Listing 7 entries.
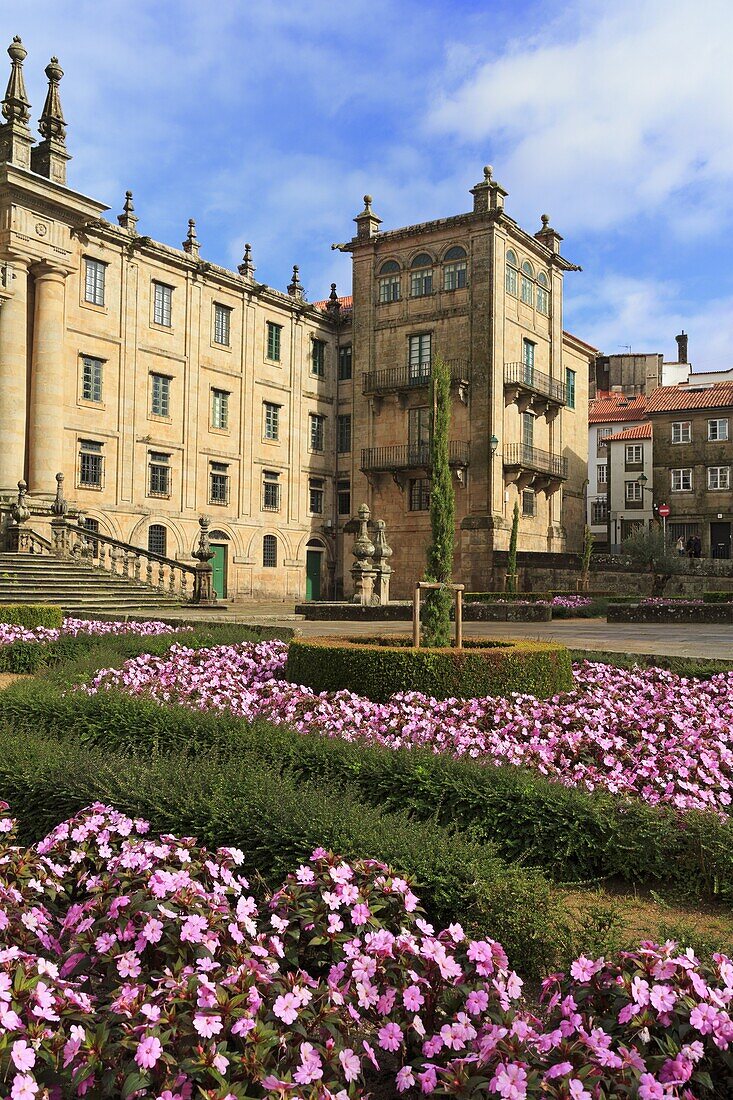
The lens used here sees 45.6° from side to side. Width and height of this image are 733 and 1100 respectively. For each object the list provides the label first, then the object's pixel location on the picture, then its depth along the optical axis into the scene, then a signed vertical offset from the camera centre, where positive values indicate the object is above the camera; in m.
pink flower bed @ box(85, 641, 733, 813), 5.94 -1.29
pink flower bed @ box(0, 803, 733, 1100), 2.54 -1.42
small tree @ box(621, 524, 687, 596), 37.61 +0.81
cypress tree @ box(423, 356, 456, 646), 10.46 +0.90
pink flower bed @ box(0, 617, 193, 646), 12.98 -1.05
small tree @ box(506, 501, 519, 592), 34.88 +0.02
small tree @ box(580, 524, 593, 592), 34.41 +0.13
